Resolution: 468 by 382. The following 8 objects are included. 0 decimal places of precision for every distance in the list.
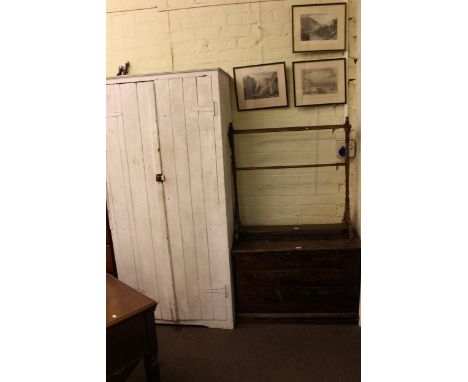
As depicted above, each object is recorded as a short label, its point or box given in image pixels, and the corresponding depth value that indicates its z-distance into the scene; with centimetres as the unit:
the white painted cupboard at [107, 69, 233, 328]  219
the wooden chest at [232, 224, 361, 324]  232
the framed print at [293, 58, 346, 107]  249
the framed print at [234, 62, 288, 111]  255
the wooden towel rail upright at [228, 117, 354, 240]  242
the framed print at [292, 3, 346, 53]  242
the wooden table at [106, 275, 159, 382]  130
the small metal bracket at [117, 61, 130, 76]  270
